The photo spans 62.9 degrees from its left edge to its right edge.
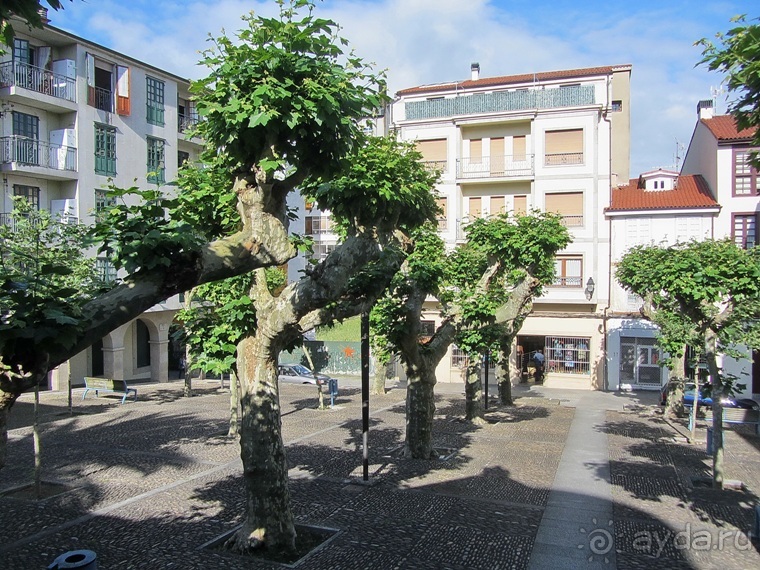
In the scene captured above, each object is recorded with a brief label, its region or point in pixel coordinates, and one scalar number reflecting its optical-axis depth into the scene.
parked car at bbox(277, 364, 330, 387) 31.14
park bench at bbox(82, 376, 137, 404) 24.45
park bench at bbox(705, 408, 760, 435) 20.00
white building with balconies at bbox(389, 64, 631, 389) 31.14
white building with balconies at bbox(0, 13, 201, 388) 25.20
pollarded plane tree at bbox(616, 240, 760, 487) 13.09
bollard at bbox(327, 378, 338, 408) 23.62
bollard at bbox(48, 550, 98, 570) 5.94
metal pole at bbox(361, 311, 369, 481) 12.37
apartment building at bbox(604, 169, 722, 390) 29.45
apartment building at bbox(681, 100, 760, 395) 28.44
